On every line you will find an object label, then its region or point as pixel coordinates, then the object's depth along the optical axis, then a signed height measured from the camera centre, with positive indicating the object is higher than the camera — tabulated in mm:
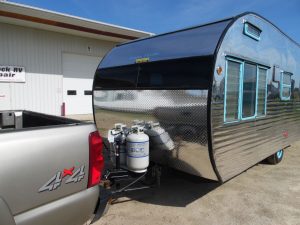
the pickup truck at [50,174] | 1915 -618
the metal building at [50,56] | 10102 +1528
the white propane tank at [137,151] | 3580 -734
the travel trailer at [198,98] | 3447 -44
